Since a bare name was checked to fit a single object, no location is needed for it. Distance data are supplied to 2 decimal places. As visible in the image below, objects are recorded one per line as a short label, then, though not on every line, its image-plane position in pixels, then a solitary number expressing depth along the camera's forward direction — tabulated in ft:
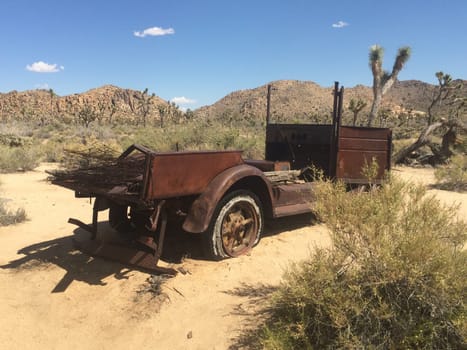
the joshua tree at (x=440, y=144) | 53.26
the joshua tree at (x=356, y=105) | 97.96
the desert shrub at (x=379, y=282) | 8.47
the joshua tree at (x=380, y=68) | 87.30
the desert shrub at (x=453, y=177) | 35.58
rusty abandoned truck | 13.43
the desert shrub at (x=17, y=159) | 40.99
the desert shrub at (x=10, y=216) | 21.49
